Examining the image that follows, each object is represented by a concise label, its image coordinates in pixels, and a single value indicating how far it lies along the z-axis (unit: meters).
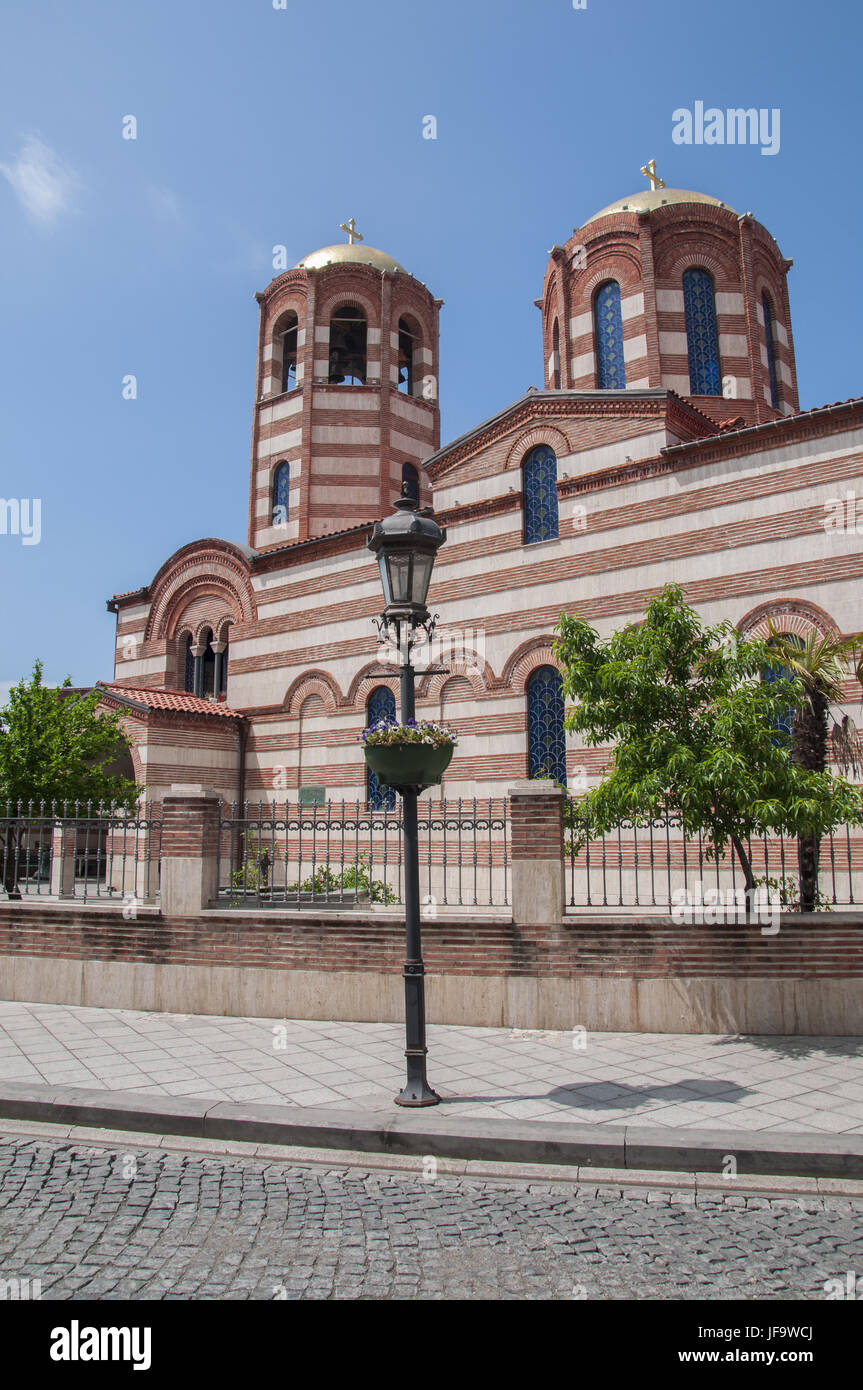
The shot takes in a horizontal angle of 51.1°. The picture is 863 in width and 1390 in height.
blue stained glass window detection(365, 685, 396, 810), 17.00
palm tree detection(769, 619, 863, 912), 8.71
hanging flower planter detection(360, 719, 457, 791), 6.11
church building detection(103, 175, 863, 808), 13.08
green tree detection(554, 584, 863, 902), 7.16
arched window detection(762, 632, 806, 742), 11.29
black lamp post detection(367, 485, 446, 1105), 6.12
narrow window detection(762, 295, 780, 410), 19.29
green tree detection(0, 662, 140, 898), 13.27
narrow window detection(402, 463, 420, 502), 22.77
